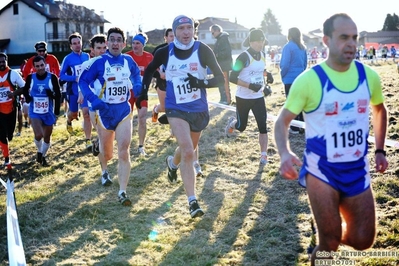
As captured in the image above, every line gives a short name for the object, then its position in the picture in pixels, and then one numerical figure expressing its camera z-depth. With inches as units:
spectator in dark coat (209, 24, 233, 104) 538.3
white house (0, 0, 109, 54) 2474.2
